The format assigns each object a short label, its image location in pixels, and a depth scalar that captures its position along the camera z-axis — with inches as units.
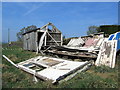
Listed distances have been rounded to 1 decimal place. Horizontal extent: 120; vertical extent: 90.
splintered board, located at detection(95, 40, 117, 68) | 254.1
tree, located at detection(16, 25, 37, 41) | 1189.3
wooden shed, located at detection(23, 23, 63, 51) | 469.1
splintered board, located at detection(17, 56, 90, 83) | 186.5
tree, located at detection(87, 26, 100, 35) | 889.5
